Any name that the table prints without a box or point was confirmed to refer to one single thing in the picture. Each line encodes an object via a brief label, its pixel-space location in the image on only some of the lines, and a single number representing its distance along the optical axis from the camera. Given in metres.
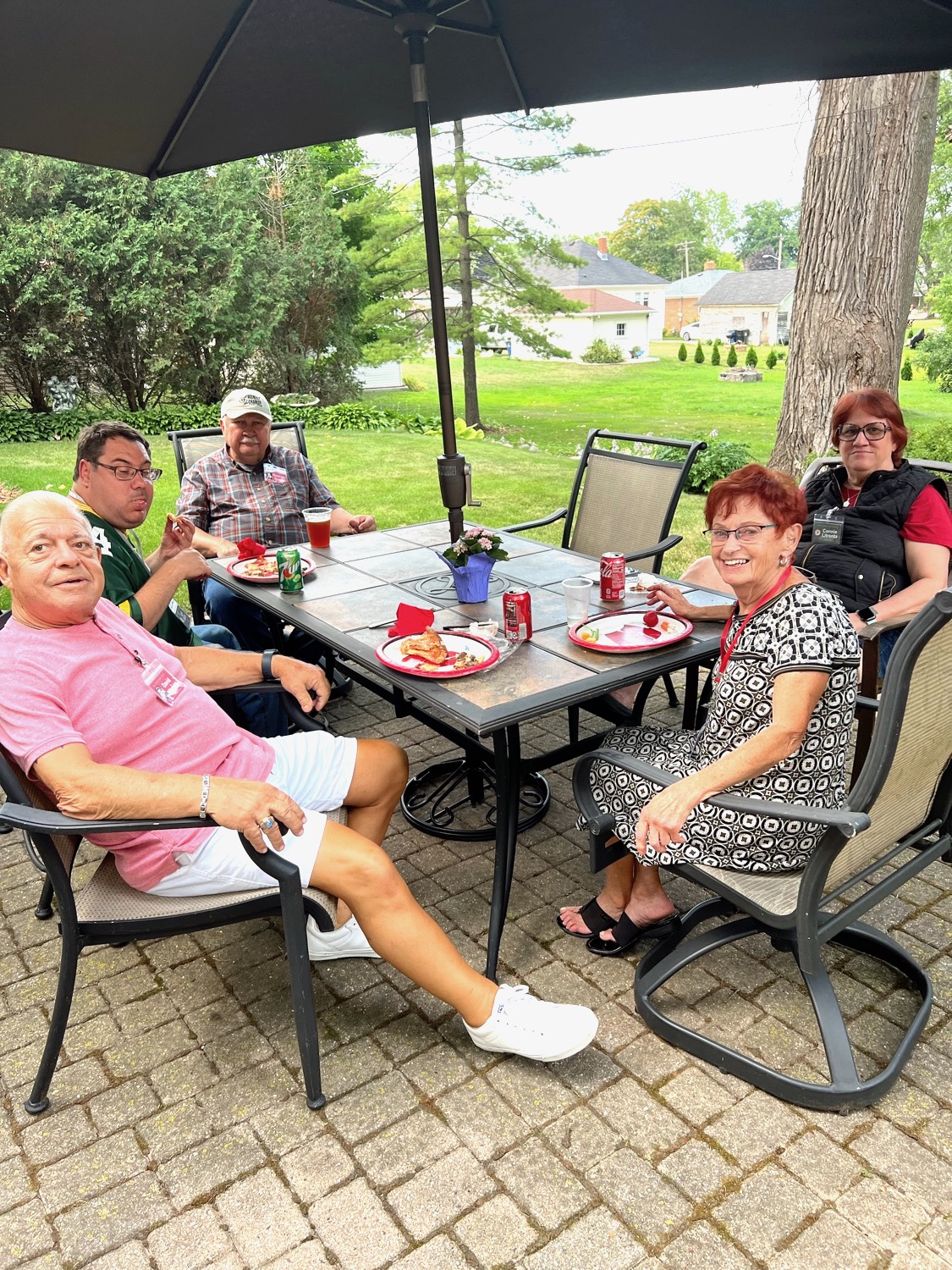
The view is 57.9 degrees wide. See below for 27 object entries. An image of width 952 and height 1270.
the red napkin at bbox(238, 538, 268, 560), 3.60
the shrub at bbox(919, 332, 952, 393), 24.25
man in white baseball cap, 4.07
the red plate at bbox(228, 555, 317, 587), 3.27
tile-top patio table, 2.21
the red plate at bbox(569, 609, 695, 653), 2.42
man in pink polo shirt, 1.86
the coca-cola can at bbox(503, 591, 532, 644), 2.49
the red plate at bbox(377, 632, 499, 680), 2.31
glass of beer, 3.69
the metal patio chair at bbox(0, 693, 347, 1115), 1.89
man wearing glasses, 2.87
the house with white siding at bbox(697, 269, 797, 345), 59.25
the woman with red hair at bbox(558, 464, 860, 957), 1.92
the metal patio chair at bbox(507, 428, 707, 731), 3.72
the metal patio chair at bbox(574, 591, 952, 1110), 1.74
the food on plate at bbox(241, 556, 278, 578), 3.33
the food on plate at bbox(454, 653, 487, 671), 2.36
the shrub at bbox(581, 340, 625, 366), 47.16
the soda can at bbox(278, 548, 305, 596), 3.11
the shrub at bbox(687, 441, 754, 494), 8.59
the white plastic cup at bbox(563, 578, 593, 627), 2.64
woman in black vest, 3.03
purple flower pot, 2.83
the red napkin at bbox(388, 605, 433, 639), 2.57
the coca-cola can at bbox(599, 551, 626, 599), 2.76
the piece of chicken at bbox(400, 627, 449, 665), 2.40
